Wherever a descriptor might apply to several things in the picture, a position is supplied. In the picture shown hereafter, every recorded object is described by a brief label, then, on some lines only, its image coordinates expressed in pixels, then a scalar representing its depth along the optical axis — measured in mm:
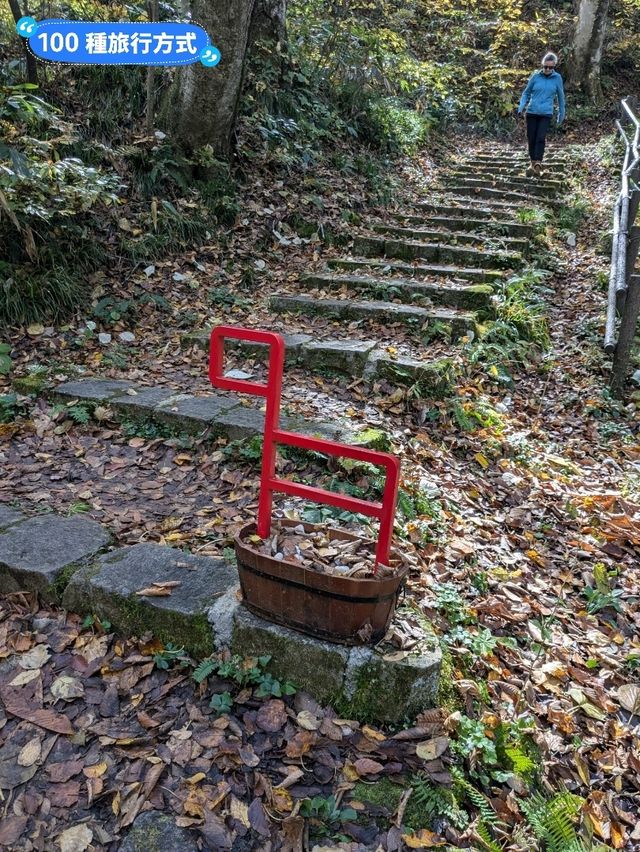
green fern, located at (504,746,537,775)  2227
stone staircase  4047
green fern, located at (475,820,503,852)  1911
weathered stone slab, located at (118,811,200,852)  1771
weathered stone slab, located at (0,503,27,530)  2916
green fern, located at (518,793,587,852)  1996
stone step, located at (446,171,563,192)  9477
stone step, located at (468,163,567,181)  10000
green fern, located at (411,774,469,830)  1916
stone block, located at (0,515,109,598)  2570
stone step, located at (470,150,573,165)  10953
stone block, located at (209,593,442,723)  2090
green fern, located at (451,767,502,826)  2006
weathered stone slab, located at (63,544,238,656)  2342
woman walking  9273
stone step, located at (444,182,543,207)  8914
